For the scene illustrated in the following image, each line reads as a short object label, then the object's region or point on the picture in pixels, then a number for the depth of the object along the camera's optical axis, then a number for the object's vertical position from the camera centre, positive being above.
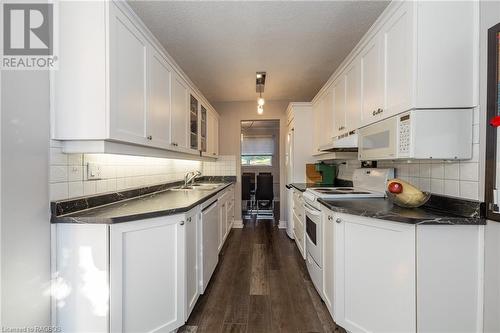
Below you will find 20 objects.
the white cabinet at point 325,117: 2.80 +0.63
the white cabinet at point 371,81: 1.66 +0.65
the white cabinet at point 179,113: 2.21 +0.53
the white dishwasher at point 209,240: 2.03 -0.75
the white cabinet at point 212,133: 3.63 +0.52
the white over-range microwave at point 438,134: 1.33 +0.18
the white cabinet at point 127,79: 1.34 +0.55
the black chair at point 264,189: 5.43 -0.58
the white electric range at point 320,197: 1.96 -0.32
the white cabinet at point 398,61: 1.35 +0.66
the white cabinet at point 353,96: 2.01 +0.64
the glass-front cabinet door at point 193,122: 2.78 +0.53
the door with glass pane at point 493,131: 1.17 +0.18
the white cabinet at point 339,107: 2.38 +0.63
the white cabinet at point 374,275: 1.28 -0.68
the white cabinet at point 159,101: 1.78 +0.52
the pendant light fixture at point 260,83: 3.09 +1.20
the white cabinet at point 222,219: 2.88 -0.74
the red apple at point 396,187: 1.53 -0.15
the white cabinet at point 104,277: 1.28 -0.65
